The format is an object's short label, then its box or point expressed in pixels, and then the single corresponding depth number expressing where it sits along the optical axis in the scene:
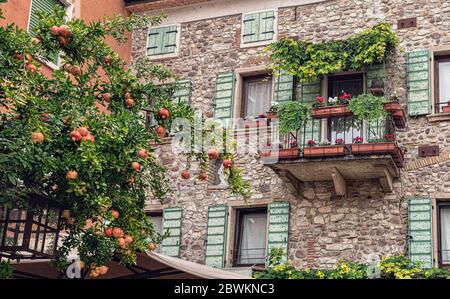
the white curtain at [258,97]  14.54
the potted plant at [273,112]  13.08
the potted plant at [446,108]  12.80
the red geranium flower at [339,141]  12.43
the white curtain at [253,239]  13.48
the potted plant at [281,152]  12.41
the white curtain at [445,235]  12.12
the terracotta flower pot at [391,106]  12.30
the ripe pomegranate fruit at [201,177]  8.88
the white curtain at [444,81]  13.10
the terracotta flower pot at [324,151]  12.17
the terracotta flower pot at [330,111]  12.52
